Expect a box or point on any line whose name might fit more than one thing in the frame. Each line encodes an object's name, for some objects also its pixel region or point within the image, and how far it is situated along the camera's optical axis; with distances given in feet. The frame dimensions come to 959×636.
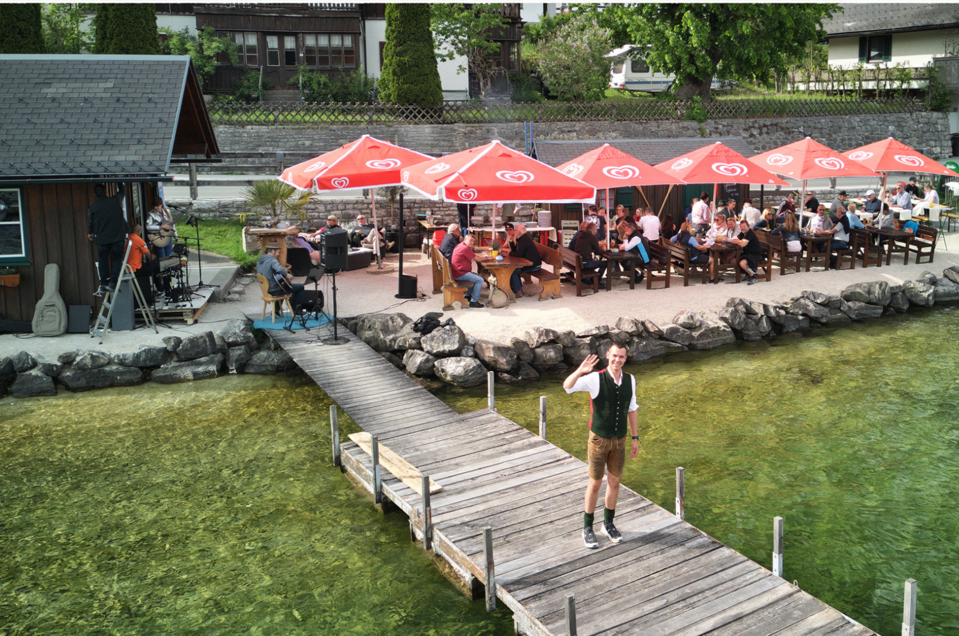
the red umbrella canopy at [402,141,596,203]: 41.39
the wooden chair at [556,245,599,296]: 47.80
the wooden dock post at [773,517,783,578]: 20.69
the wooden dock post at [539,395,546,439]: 29.73
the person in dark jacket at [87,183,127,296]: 39.83
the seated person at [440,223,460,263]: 46.24
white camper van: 131.34
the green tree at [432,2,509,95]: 111.04
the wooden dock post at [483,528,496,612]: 20.34
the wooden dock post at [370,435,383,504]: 26.51
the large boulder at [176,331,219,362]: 39.29
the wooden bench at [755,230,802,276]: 54.13
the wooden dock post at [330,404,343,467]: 29.94
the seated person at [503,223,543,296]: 46.70
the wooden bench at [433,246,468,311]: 44.98
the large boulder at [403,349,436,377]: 39.55
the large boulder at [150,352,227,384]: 38.70
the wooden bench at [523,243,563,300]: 46.98
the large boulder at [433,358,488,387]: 38.81
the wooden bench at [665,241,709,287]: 50.88
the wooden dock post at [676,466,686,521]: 23.70
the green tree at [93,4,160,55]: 80.48
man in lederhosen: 21.04
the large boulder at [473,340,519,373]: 39.27
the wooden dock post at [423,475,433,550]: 23.48
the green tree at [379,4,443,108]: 90.99
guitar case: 40.65
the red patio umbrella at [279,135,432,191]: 47.83
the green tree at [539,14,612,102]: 107.76
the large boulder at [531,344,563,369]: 40.60
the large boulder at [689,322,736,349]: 44.29
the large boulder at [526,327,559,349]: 40.65
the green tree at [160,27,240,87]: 104.68
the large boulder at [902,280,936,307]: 51.75
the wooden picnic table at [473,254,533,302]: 45.20
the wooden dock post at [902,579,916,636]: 17.75
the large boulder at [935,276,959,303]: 52.85
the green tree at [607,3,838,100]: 96.63
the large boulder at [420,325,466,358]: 39.70
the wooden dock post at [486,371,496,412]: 32.40
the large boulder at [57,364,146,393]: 37.52
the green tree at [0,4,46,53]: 75.97
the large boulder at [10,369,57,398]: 36.78
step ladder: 40.20
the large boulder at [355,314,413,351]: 41.63
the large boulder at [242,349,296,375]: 40.11
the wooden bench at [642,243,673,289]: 50.08
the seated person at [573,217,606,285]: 48.32
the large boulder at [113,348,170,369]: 38.29
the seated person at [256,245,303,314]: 40.68
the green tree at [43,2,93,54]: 99.81
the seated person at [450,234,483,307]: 44.21
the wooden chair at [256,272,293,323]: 41.29
